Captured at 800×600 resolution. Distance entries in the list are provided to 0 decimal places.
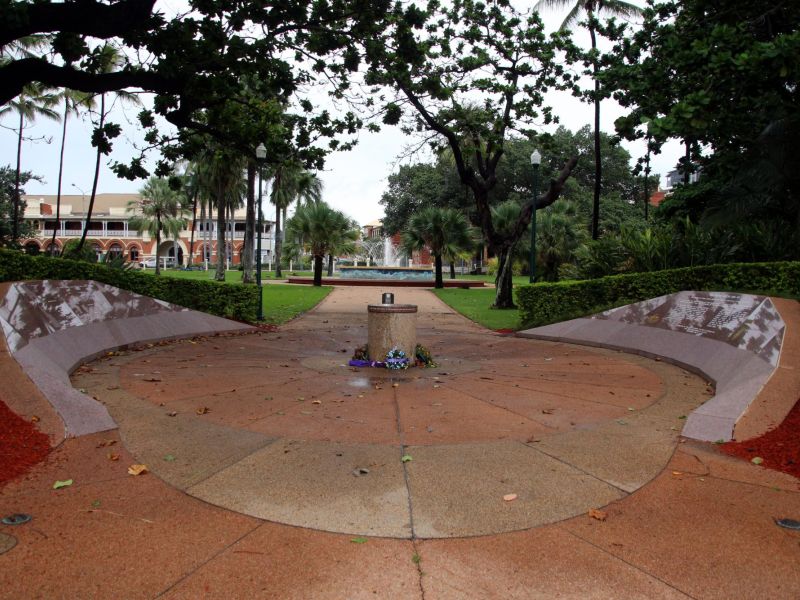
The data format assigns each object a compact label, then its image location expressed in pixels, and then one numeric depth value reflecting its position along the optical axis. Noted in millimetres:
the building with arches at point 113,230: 74688
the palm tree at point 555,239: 29781
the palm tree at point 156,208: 55875
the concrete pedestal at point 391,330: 8477
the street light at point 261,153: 11741
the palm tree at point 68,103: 29592
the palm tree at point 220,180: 34719
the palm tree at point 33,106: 29844
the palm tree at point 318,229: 34281
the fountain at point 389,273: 48653
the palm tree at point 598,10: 22953
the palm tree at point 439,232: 33219
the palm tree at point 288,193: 49425
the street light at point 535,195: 16705
